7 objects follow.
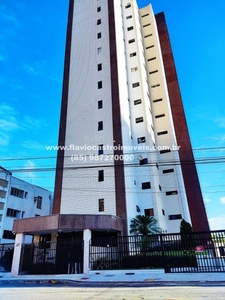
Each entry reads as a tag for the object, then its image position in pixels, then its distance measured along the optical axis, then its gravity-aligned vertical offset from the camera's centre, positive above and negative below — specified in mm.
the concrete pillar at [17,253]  16344 +327
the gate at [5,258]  18078 +26
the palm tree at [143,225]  20453 +2301
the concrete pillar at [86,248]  14930 +448
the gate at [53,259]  15609 -133
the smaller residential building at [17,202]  31359 +7962
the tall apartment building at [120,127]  24188 +14717
